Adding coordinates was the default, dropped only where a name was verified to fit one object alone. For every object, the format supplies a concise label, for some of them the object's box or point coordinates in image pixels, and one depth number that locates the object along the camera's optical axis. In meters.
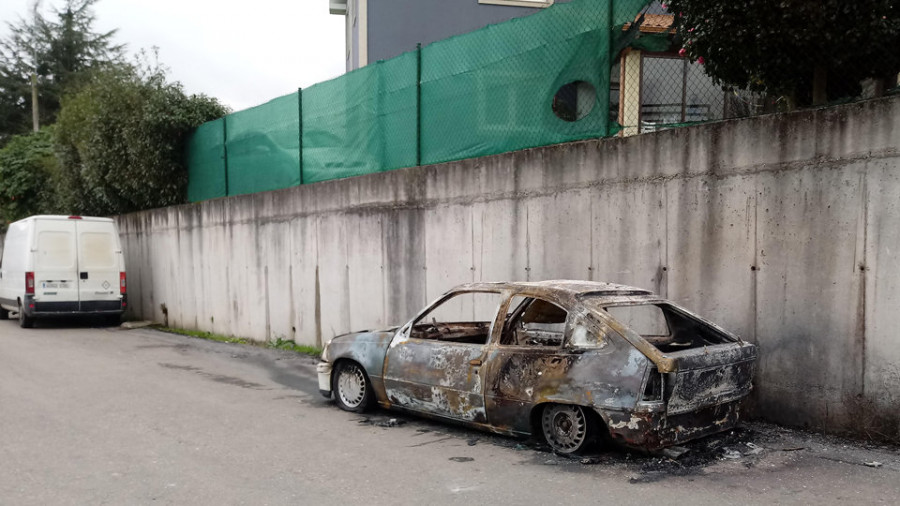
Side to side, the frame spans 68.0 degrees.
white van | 14.07
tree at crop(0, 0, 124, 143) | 35.34
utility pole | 35.94
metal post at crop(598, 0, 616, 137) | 7.50
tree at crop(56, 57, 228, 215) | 15.41
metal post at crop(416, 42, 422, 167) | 9.70
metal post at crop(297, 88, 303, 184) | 12.09
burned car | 4.68
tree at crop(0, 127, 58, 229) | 22.67
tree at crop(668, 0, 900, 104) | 5.46
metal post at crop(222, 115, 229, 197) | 14.02
